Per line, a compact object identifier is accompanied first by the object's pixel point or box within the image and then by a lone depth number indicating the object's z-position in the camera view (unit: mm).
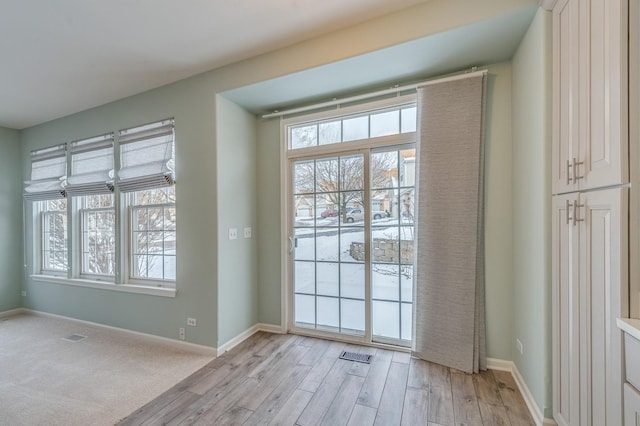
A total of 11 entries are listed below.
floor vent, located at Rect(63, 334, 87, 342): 2979
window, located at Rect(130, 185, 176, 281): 3018
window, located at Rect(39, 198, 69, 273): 3838
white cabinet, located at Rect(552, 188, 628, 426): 1100
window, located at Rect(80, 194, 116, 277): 3419
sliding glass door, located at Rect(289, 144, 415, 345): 2617
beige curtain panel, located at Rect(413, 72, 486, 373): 2215
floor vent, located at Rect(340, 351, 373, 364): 2441
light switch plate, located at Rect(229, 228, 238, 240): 2777
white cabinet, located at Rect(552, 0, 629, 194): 1085
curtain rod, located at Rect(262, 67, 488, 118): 2234
